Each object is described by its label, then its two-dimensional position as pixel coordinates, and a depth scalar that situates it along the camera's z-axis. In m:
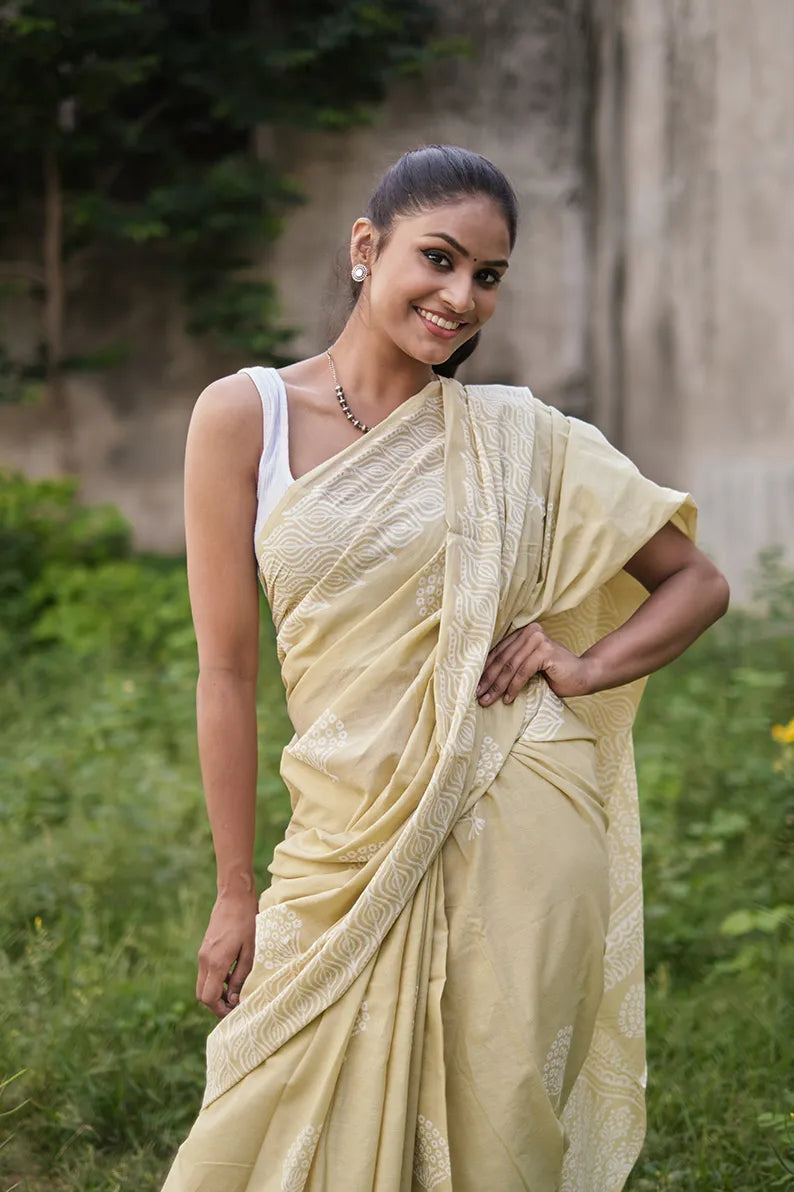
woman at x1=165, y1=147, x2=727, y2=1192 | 1.91
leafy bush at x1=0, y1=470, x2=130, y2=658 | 7.46
